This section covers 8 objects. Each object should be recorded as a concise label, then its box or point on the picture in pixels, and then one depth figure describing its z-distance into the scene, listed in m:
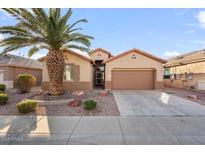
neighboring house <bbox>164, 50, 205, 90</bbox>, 11.83
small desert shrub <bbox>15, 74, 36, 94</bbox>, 9.46
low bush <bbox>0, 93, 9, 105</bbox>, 6.99
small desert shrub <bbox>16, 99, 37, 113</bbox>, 5.75
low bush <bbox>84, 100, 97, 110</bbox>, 6.04
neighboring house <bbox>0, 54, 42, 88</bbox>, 12.46
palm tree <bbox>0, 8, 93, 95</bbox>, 7.42
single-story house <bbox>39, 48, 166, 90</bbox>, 11.47
